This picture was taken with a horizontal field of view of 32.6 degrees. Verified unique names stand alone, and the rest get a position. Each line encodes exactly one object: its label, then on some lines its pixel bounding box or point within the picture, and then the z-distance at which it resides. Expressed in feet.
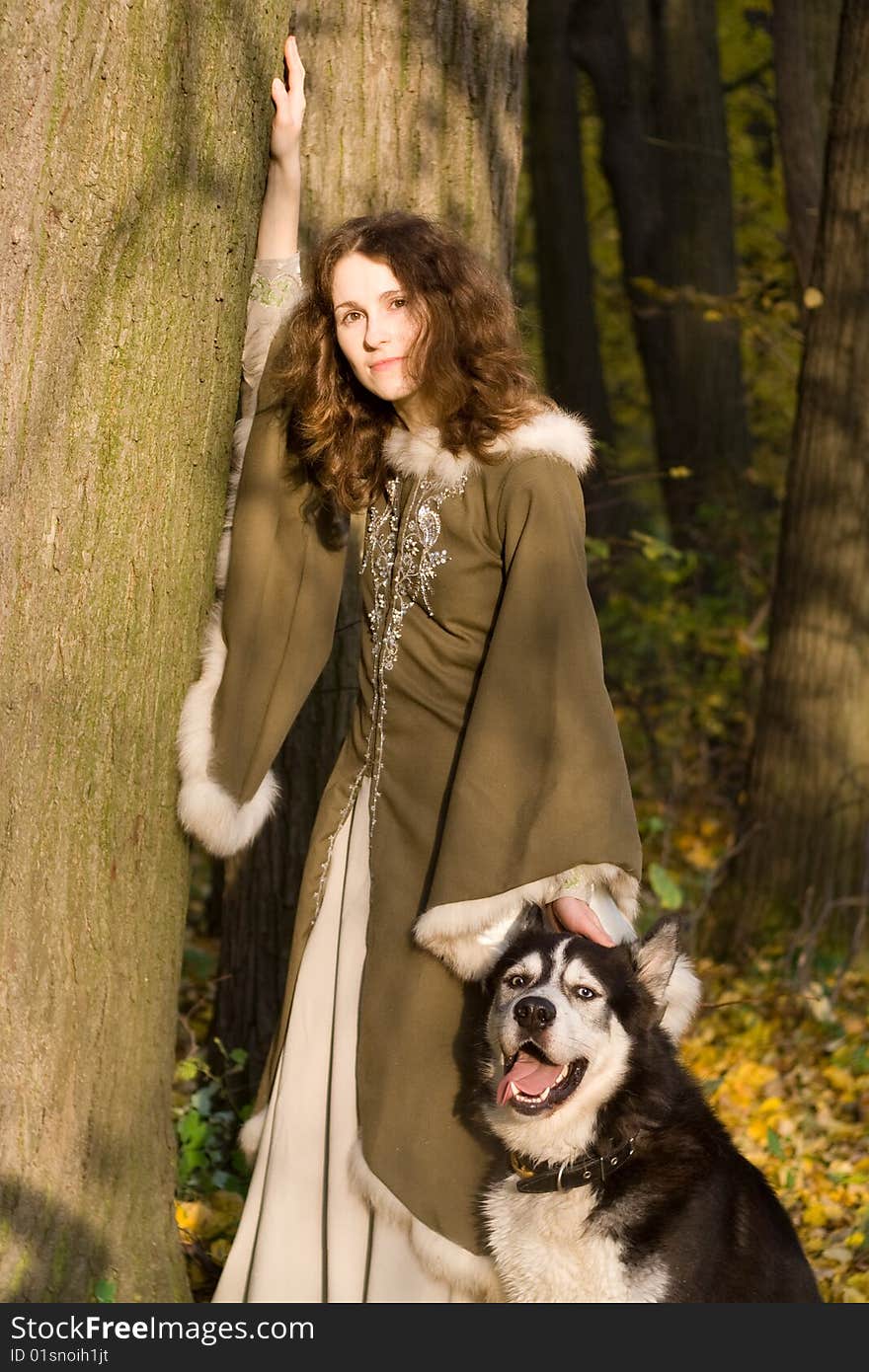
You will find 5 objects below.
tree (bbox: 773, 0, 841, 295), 29.55
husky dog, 10.27
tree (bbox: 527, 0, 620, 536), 38.65
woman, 10.46
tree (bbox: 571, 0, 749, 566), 36.55
